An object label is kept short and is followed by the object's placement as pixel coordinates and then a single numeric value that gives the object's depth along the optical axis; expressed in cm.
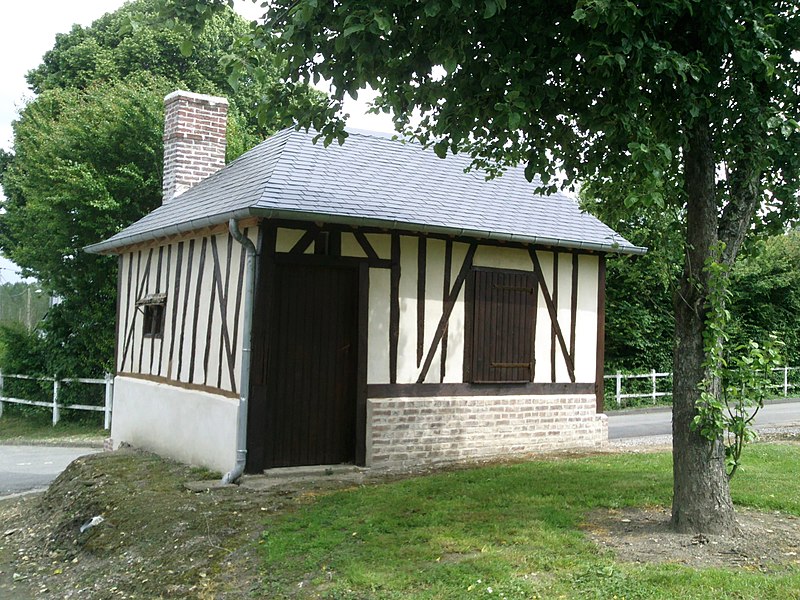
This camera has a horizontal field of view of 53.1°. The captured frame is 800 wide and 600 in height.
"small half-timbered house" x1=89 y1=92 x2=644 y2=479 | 888
